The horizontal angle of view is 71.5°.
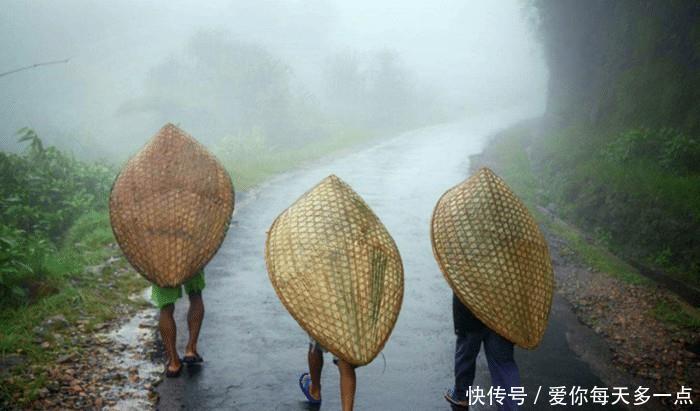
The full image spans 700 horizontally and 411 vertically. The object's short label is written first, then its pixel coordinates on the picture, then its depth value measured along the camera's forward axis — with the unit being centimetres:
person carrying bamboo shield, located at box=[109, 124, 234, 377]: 319
